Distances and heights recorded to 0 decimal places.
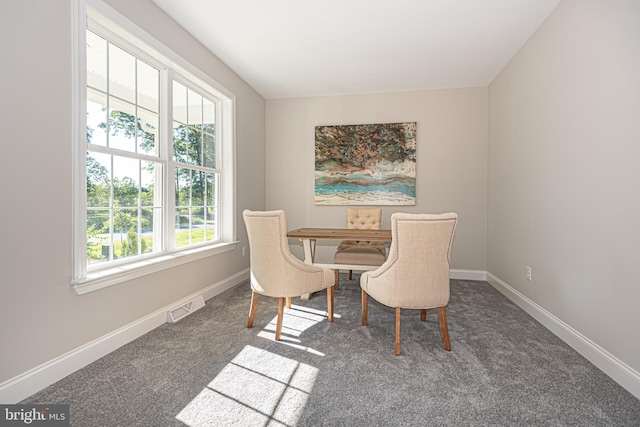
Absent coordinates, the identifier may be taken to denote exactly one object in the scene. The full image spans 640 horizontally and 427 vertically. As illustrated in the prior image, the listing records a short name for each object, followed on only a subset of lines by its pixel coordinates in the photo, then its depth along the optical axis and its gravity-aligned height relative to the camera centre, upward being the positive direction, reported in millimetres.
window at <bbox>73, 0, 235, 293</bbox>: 1925 +479
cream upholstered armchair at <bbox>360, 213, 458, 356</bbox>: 1935 -351
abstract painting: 4273 +703
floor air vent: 2565 -872
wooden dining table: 2975 -233
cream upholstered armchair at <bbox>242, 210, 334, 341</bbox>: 2232 -377
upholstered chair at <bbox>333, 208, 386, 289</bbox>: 3193 -403
